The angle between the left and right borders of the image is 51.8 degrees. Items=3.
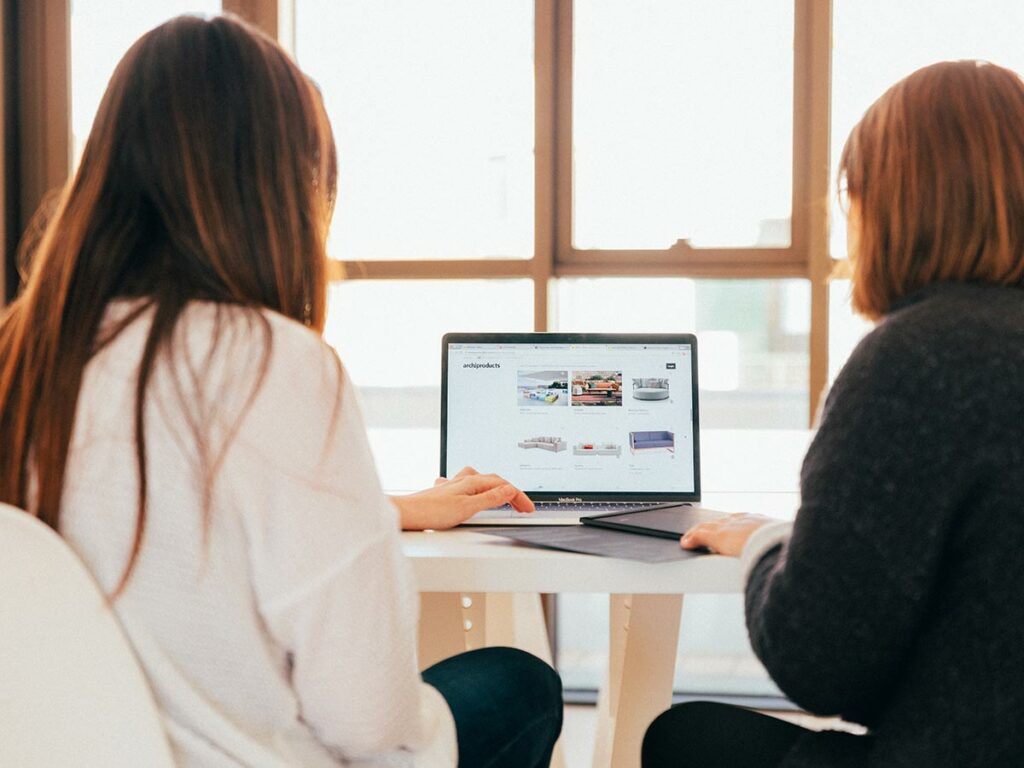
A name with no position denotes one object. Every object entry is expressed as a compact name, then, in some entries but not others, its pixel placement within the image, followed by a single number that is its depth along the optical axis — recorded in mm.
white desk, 1227
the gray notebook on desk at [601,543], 1235
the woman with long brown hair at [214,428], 779
